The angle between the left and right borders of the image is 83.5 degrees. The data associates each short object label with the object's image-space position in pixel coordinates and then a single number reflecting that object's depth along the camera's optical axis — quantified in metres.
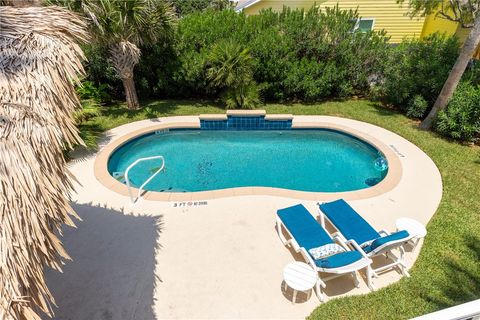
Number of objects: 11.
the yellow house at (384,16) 21.19
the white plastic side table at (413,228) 5.98
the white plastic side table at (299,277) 4.94
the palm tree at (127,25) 10.11
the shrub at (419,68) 12.30
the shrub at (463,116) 10.36
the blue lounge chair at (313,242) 5.24
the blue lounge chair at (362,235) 5.52
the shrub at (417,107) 12.62
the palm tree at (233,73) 12.96
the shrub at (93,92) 12.76
